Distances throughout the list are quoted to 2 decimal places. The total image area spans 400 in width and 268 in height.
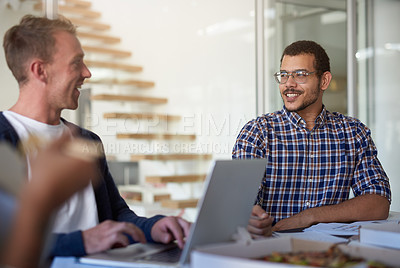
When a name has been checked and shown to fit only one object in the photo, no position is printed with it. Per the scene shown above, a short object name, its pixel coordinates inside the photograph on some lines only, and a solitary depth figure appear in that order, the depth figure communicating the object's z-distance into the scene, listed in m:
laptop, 1.19
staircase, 3.65
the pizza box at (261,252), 0.96
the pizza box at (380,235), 1.40
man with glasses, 2.50
